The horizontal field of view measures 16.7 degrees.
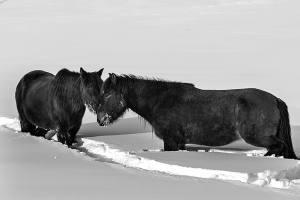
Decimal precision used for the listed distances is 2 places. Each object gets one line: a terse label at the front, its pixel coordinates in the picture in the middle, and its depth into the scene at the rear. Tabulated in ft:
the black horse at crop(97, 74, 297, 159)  39.96
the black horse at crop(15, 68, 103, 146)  47.97
